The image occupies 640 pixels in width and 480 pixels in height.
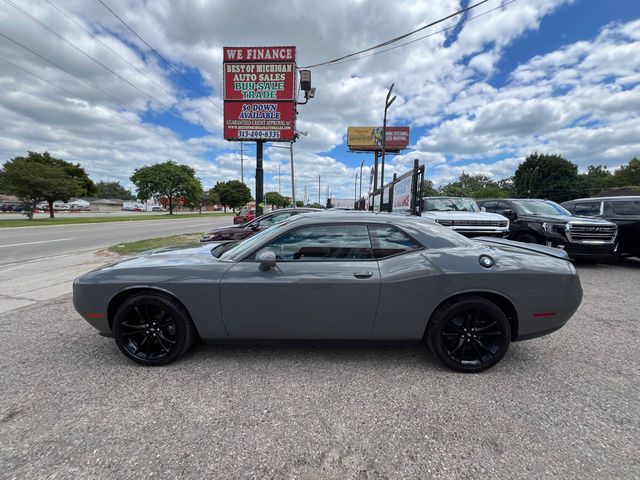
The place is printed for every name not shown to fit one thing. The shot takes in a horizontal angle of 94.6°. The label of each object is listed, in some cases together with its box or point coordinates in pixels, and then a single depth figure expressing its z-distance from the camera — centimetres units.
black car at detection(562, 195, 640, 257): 700
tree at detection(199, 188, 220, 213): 9399
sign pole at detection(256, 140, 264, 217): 1330
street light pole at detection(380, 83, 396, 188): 1591
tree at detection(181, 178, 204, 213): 4591
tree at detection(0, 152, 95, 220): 2283
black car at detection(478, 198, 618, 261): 678
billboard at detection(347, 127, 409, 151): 5784
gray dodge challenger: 253
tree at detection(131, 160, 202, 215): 4275
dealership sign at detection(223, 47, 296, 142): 1215
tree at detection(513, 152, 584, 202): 5591
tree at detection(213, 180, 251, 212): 7975
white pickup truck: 761
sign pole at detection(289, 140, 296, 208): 2155
